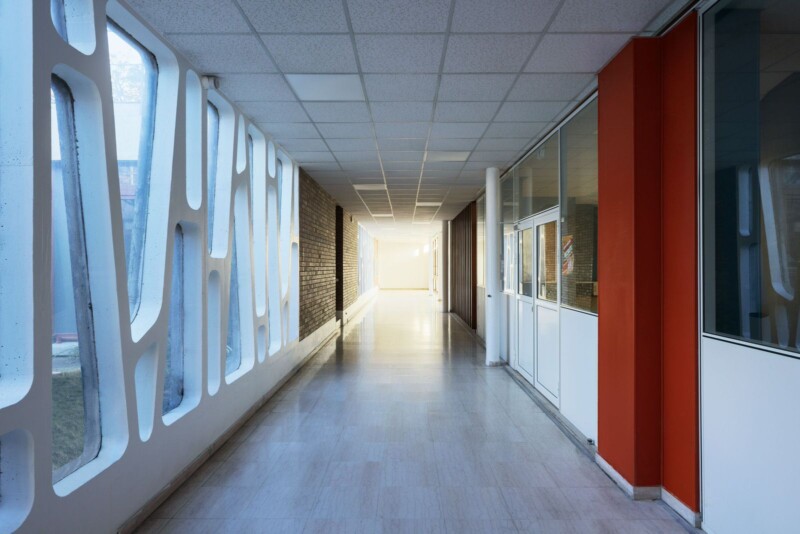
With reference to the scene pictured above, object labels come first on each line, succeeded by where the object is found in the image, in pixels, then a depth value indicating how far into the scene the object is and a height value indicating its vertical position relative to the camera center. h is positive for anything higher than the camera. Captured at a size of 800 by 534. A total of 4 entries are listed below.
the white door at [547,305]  4.93 -0.43
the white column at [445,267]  15.52 -0.02
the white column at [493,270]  7.20 -0.06
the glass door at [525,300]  6.02 -0.44
